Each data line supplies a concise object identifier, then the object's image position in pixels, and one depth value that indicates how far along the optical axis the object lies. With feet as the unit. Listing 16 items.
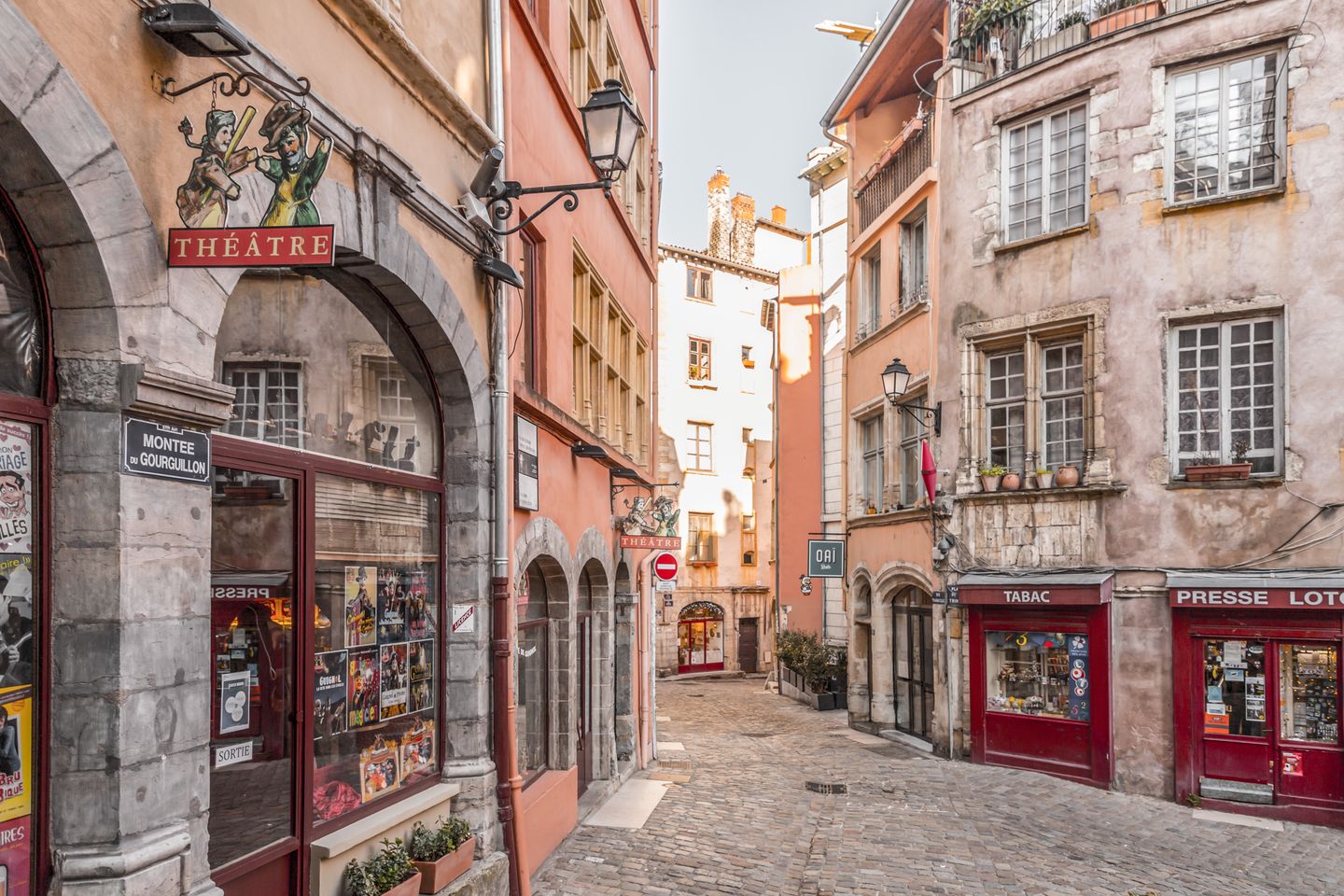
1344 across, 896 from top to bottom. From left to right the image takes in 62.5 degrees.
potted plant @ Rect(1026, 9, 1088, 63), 43.80
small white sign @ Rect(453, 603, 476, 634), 22.52
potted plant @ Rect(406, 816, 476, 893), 19.71
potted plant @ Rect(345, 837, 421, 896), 18.12
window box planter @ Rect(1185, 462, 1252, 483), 38.27
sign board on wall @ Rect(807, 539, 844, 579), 55.62
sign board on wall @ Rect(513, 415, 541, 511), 25.53
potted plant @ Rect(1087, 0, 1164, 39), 42.01
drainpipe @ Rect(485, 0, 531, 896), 23.50
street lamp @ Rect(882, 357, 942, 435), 48.32
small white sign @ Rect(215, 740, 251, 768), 15.03
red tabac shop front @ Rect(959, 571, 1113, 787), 41.06
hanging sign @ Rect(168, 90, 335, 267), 12.30
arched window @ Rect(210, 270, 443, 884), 15.57
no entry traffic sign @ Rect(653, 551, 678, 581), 51.57
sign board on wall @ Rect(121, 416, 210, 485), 12.09
